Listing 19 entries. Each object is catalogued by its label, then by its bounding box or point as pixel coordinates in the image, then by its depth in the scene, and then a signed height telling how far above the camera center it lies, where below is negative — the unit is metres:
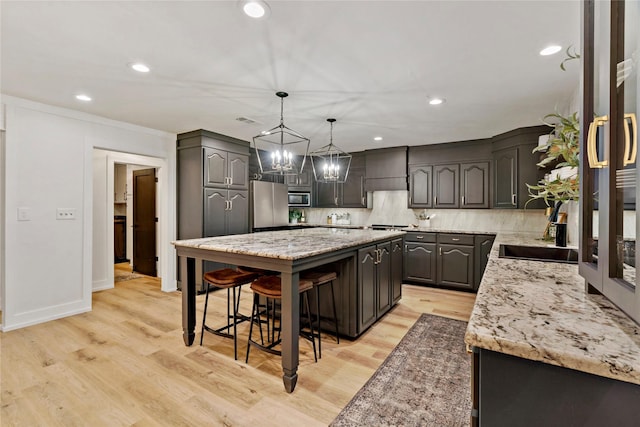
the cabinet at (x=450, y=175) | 4.62 +0.59
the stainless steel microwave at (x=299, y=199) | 6.02 +0.26
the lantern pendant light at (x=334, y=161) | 5.77 +1.02
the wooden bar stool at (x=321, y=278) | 2.49 -0.57
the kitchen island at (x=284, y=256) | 2.04 -0.35
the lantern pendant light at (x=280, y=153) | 2.74 +1.12
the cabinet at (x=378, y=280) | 2.84 -0.74
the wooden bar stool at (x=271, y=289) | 2.23 -0.59
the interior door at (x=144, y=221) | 5.35 -0.17
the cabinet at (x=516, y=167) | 3.93 +0.61
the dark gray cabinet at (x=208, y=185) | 4.31 +0.40
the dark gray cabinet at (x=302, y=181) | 6.12 +0.64
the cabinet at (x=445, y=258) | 4.38 -0.73
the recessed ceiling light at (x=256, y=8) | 1.60 +1.12
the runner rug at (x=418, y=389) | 1.76 -1.22
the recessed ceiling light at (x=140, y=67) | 2.30 +1.14
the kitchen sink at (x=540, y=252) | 2.29 -0.33
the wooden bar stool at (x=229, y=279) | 2.48 -0.58
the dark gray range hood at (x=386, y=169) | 5.25 +0.77
